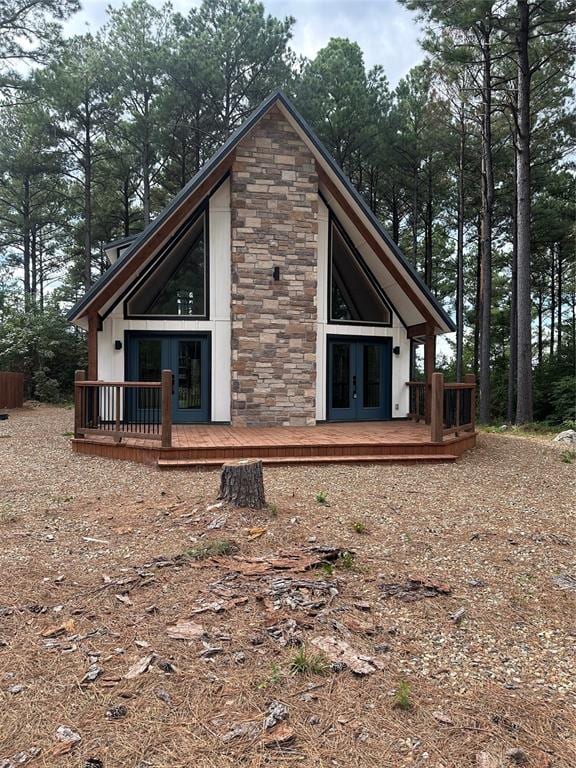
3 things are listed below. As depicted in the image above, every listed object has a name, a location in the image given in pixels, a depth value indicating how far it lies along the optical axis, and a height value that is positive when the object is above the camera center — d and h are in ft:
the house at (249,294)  32.73 +5.94
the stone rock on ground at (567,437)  34.22 -4.08
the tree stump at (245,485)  15.23 -3.31
